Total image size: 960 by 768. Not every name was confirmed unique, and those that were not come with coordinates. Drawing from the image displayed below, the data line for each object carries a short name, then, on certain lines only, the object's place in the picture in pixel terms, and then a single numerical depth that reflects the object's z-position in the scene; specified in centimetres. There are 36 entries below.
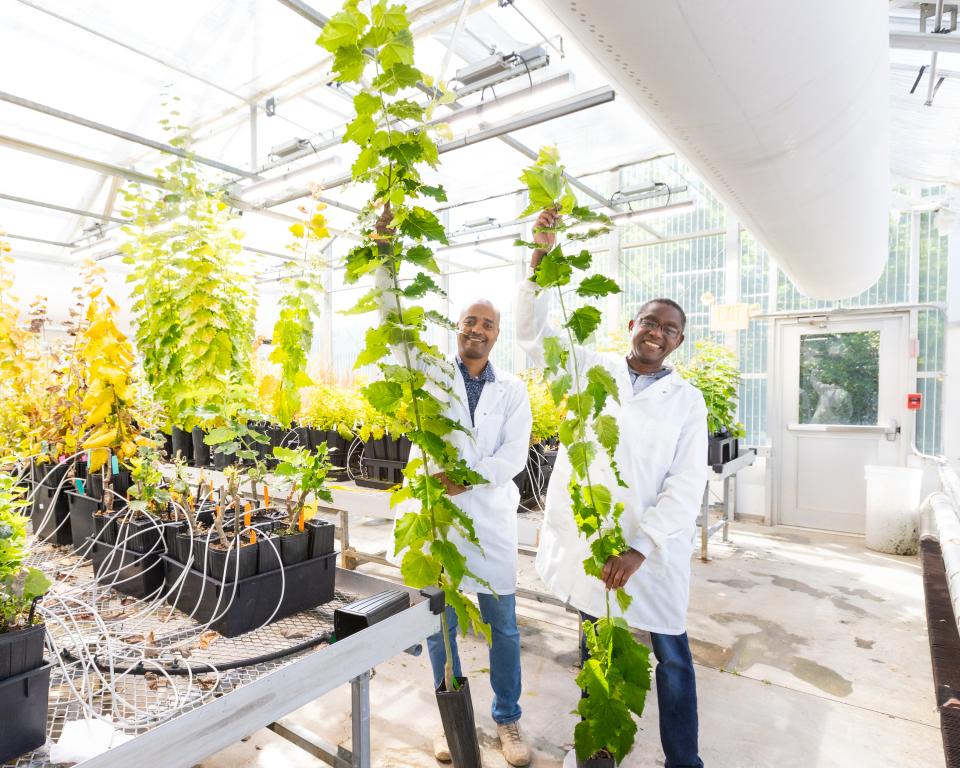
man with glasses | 173
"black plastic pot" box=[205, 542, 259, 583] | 129
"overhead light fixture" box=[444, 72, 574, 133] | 301
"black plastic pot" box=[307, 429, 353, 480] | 306
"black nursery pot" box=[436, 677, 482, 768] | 126
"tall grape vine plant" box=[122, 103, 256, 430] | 152
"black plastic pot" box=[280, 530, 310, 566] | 138
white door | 491
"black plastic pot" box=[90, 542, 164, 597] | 148
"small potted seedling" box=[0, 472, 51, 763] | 85
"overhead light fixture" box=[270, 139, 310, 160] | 431
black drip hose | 108
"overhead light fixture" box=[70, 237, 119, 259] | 694
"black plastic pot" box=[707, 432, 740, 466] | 398
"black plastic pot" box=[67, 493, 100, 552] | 175
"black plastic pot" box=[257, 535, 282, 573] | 135
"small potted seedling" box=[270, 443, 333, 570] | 144
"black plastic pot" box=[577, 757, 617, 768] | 139
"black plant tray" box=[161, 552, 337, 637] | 127
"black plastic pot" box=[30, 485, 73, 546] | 196
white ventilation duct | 79
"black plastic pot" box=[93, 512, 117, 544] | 158
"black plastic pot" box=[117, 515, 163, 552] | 150
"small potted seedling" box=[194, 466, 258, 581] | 130
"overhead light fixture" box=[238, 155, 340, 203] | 396
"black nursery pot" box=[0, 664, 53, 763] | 84
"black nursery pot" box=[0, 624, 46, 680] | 86
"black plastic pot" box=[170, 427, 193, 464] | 333
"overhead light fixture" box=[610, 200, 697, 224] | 495
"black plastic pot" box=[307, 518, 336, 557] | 145
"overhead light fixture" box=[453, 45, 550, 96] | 303
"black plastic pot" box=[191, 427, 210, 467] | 303
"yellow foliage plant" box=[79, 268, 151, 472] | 155
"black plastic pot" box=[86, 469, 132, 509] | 179
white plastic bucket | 436
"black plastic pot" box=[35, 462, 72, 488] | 205
